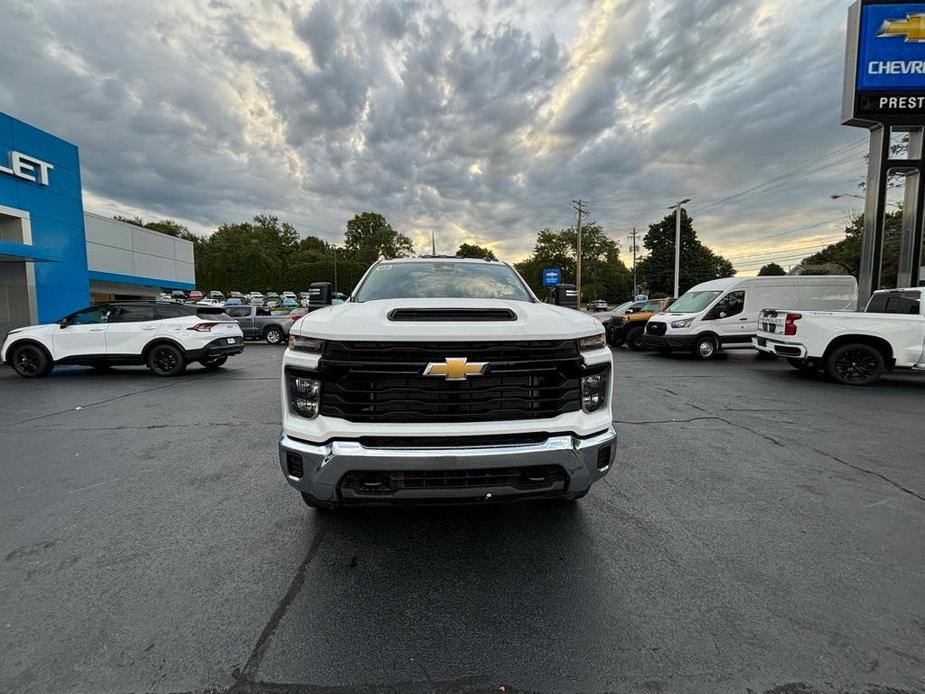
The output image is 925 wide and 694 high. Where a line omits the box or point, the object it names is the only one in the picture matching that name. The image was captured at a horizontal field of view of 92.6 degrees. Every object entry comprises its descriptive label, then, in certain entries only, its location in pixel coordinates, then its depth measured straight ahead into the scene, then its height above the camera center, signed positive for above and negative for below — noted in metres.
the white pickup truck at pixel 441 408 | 2.25 -0.53
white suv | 9.31 -0.58
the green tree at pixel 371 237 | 84.44 +14.79
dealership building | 13.89 +2.88
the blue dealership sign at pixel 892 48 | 12.01 +7.22
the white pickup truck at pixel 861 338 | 7.89 -0.49
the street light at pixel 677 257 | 31.05 +3.83
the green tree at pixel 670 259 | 65.25 +7.94
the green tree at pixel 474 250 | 88.06 +12.64
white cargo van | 12.14 +0.20
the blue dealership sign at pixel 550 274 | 36.00 +3.13
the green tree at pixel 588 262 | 77.69 +9.15
